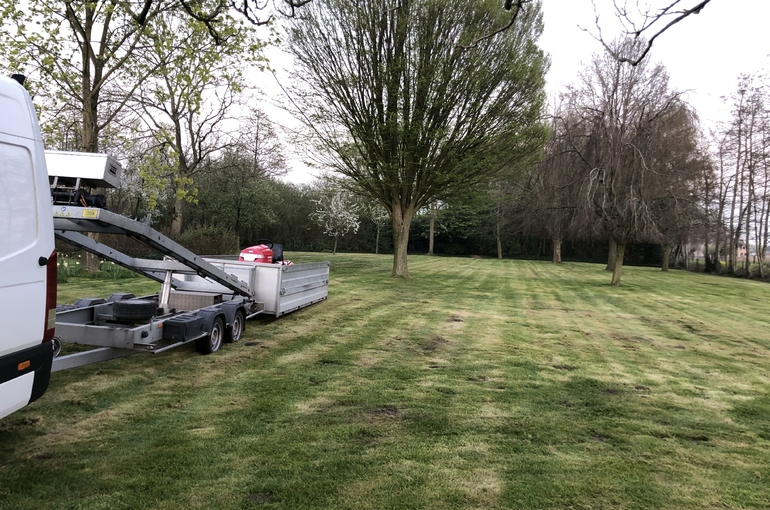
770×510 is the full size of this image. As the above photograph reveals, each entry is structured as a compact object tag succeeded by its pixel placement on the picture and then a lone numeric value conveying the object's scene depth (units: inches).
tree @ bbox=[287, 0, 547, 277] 639.8
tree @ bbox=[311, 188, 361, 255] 1691.7
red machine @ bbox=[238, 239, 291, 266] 389.1
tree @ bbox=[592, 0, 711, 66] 160.6
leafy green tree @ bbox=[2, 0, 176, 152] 499.0
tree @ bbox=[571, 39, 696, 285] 671.1
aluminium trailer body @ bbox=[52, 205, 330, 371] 172.6
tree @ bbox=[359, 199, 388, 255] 1749.5
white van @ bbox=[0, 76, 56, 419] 112.1
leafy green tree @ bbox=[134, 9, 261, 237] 529.0
